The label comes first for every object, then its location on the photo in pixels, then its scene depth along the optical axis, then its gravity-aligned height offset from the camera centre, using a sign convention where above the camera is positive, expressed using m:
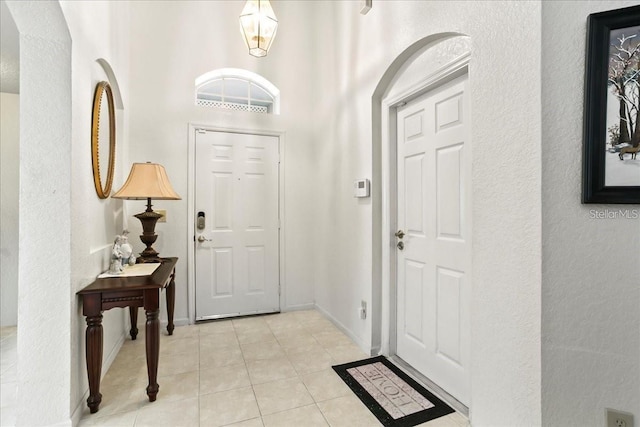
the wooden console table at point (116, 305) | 1.75 -0.58
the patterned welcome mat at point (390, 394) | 1.75 -1.16
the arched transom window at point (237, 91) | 3.34 +1.29
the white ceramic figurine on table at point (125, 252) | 2.35 -0.33
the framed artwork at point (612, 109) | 1.17 +0.38
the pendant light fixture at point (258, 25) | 2.32 +1.38
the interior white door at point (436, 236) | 1.82 -0.18
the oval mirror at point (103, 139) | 1.99 +0.48
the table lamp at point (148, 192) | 2.41 +0.13
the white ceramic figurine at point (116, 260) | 2.16 -0.37
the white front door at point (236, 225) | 3.23 -0.18
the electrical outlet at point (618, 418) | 1.21 -0.82
